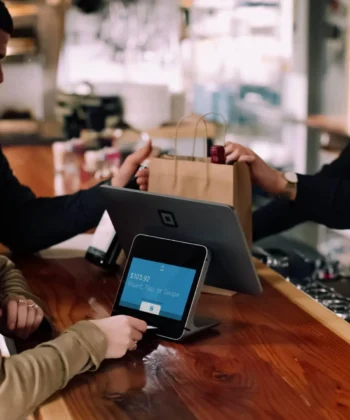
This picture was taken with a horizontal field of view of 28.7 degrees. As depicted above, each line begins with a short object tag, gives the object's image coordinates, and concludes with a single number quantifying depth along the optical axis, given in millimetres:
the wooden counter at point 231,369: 970
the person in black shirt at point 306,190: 1594
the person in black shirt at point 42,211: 1699
